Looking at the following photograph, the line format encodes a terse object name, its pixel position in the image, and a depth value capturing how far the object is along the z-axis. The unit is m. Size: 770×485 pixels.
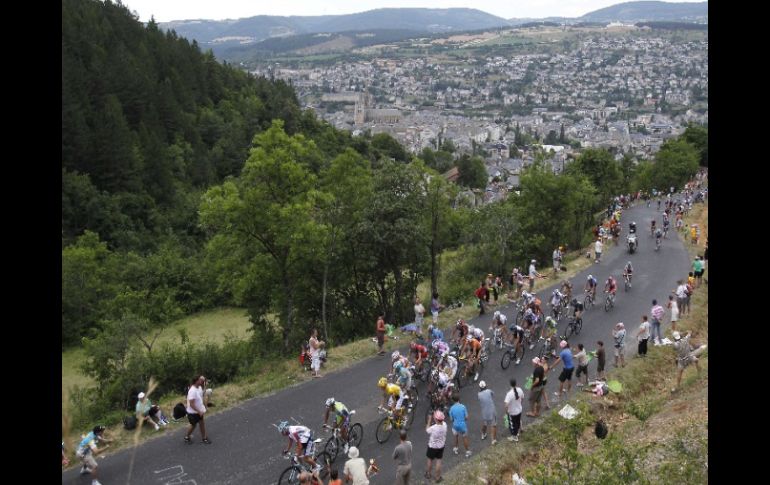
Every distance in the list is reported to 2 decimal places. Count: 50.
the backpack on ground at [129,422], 14.80
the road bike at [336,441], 13.17
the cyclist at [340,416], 12.91
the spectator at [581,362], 16.48
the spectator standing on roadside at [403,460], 11.67
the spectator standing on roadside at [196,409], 13.92
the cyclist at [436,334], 17.19
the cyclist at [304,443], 11.88
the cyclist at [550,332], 18.45
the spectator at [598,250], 32.22
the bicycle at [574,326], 21.39
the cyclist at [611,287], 24.34
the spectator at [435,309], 22.72
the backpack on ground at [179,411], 15.16
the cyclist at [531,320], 19.34
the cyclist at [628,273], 27.38
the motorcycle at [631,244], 35.25
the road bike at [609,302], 24.41
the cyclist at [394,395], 13.97
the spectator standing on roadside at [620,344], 18.41
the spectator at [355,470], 11.30
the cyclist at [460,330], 18.68
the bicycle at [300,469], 11.84
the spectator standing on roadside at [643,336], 18.97
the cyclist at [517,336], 18.44
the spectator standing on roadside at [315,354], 17.92
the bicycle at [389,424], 14.22
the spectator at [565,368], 15.81
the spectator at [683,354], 16.92
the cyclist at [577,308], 20.73
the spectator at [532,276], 27.22
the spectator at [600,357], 17.12
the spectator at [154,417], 14.66
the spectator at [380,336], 19.56
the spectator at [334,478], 10.96
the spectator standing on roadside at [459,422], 13.09
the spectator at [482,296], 23.84
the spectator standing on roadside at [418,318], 20.58
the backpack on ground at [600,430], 13.71
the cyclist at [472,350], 17.06
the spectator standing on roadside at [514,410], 13.61
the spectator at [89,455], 12.47
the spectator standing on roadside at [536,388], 14.82
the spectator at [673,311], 21.22
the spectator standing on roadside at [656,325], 19.49
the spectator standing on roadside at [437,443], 12.30
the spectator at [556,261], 29.85
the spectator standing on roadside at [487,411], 13.49
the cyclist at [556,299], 22.30
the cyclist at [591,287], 24.28
